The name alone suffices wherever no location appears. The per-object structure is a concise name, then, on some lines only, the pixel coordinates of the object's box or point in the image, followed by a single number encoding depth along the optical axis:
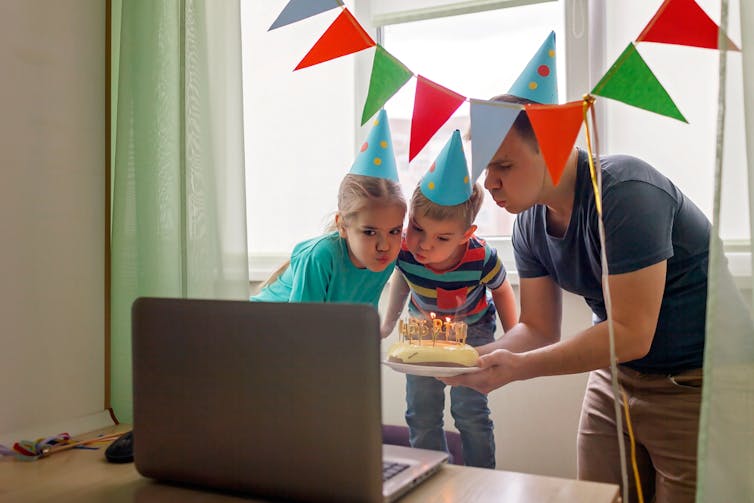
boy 1.83
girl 1.71
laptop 0.72
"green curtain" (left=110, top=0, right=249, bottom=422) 1.54
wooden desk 0.80
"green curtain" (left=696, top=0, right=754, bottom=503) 0.92
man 1.25
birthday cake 1.44
